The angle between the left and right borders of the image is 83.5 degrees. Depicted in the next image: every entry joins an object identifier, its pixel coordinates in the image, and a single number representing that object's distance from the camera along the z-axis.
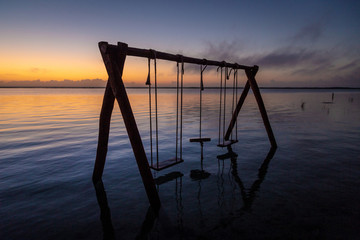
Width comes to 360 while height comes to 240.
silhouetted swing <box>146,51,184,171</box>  4.68
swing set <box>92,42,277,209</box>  3.84
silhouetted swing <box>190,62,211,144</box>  6.16
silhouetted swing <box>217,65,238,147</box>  6.80
